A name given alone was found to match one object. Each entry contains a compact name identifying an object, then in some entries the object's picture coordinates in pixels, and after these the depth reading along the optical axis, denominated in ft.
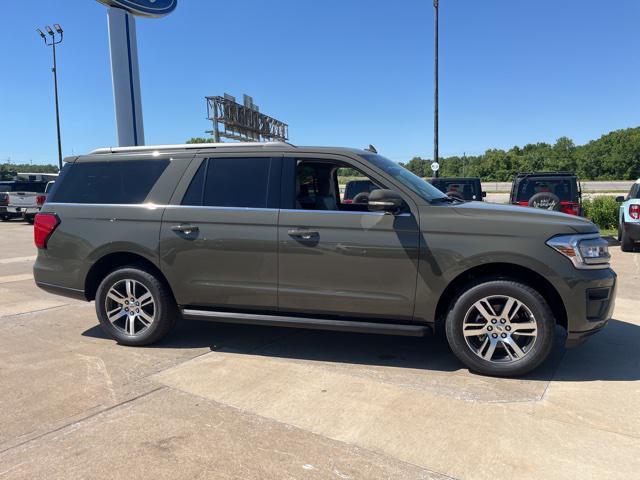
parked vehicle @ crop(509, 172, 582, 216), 35.76
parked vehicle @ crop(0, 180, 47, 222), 70.33
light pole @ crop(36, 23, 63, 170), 109.30
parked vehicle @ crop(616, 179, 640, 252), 33.83
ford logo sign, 46.72
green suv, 12.56
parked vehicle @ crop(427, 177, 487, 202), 45.14
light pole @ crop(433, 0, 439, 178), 76.23
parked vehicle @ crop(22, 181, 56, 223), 68.19
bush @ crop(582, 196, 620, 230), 48.49
